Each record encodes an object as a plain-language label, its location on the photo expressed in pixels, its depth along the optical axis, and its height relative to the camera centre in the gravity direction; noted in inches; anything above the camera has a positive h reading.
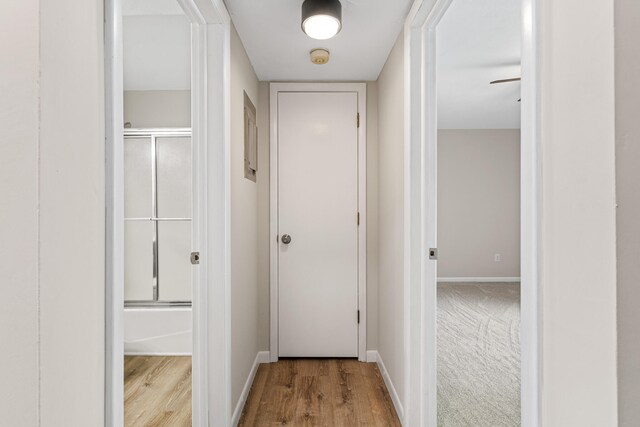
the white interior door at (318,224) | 118.5 -3.0
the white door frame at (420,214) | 72.9 +0.1
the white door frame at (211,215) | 70.9 -0.1
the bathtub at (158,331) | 118.3 -37.9
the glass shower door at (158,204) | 126.0 +3.6
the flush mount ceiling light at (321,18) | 69.4 +38.0
